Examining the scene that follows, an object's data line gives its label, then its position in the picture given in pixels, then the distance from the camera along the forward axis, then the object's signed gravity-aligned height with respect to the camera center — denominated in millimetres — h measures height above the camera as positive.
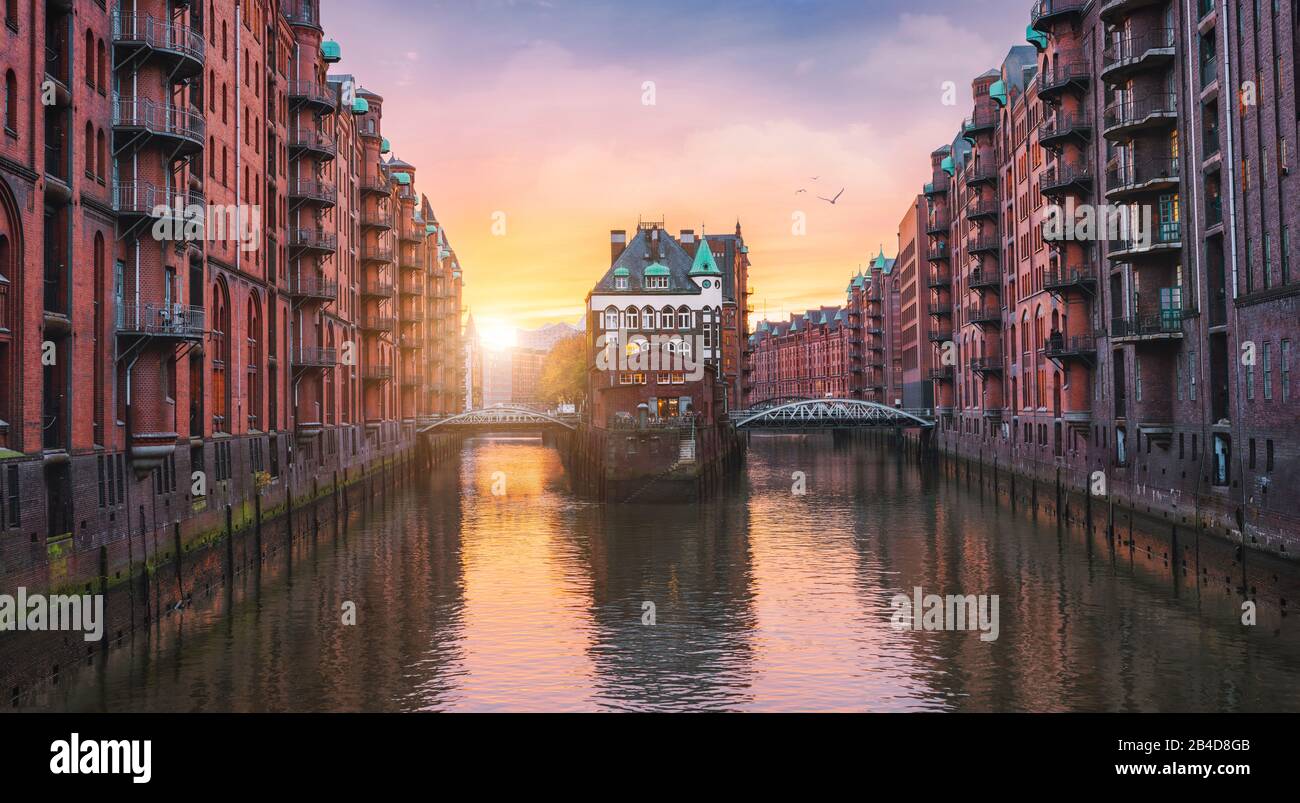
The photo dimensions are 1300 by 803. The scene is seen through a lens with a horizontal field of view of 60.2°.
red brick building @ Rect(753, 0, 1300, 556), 34469 +6313
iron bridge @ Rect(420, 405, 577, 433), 103125 +1146
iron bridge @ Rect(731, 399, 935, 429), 103875 +672
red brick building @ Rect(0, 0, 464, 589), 26781 +5254
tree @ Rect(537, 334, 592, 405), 138125 +7638
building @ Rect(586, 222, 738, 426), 79750 +6812
